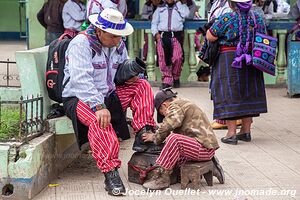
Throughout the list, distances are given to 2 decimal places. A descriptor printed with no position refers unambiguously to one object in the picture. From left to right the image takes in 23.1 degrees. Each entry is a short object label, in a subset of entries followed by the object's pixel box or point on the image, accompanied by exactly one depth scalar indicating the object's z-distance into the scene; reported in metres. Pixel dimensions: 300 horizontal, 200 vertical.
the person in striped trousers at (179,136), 6.02
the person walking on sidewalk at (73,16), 12.26
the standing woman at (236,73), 7.64
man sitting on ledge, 6.01
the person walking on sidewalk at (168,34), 11.80
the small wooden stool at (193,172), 6.06
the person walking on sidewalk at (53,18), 12.48
